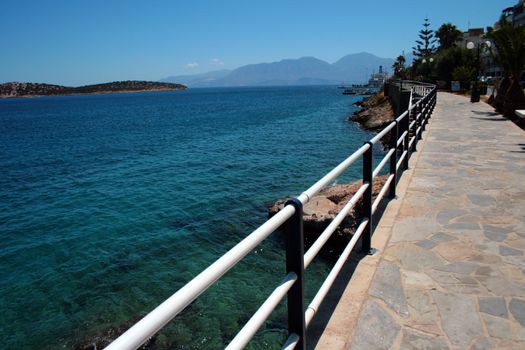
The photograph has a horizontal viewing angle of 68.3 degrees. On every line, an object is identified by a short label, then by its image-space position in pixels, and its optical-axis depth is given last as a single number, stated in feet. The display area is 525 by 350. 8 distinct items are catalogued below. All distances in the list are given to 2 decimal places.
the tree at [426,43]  313.28
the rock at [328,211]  27.55
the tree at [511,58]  58.59
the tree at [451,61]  170.81
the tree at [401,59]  341.82
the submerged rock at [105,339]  21.35
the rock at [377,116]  105.42
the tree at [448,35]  255.29
